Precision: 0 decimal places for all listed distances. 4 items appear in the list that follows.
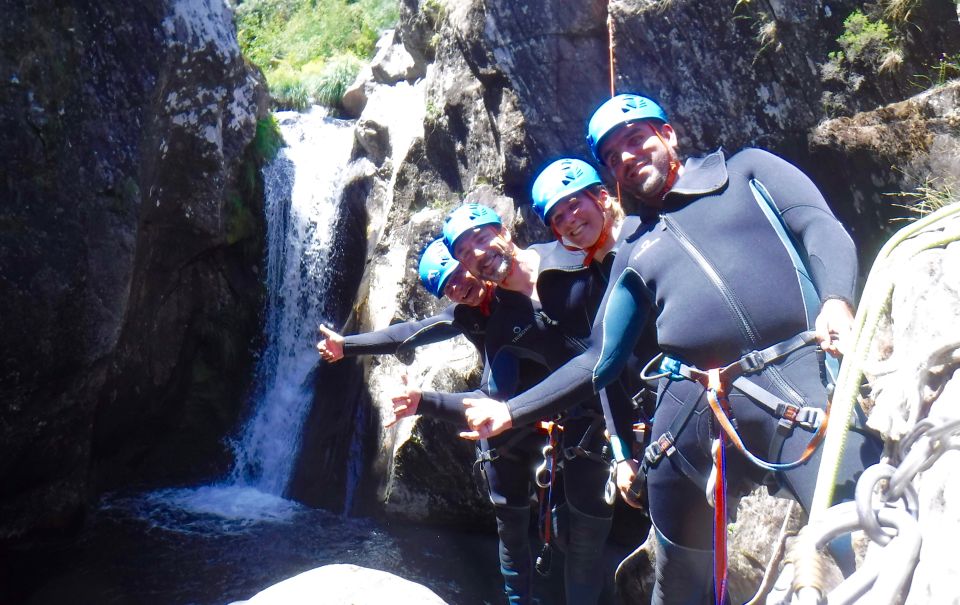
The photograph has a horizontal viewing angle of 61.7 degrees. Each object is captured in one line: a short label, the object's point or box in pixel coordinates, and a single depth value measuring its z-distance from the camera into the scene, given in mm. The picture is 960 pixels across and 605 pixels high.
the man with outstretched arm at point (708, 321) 2451
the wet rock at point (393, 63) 9647
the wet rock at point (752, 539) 3947
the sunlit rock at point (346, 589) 2482
